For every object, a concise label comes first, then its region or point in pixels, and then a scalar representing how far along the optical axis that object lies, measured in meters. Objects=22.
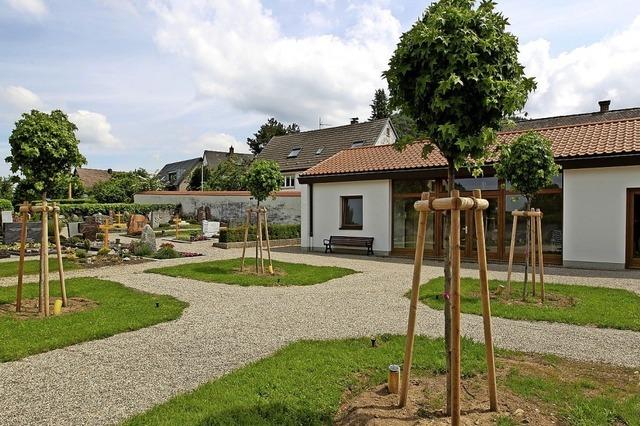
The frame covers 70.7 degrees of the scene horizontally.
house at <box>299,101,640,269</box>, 12.61
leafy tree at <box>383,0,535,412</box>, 3.48
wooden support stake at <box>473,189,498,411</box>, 3.54
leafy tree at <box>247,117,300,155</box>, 60.22
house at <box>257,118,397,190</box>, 35.22
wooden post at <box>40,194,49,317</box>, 7.13
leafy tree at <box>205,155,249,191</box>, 38.91
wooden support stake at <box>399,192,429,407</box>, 3.74
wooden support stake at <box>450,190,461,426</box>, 3.19
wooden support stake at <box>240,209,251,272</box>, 11.59
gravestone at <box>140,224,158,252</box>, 16.45
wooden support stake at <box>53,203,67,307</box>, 7.46
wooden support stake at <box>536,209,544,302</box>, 8.31
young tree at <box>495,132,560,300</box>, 8.29
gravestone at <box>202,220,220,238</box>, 24.05
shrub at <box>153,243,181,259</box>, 15.45
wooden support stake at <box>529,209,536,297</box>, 8.55
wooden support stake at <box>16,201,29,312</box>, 7.35
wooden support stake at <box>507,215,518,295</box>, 8.48
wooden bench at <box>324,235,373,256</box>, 17.06
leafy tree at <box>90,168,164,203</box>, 42.12
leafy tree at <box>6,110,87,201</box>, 7.27
